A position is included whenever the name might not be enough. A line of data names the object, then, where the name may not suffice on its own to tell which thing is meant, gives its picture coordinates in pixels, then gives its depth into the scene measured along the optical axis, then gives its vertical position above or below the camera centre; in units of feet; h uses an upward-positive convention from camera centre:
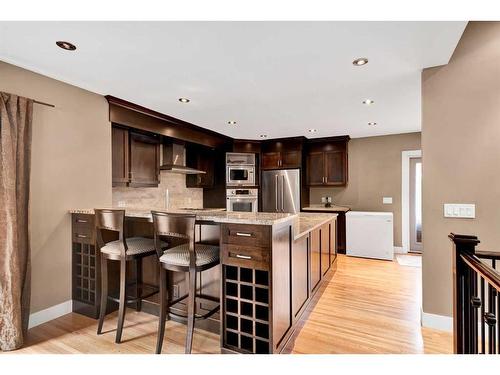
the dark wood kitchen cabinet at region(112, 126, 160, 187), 10.86 +1.47
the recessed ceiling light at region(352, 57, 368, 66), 6.93 +3.61
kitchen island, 5.83 -2.47
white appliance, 14.64 -2.83
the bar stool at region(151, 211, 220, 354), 5.88 -1.73
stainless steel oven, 17.46 -0.80
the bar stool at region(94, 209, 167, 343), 6.86 -1.75
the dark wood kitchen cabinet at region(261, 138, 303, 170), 17.36 +2.50
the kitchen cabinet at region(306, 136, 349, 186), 17.31 +1.90
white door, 16.28 -1.07
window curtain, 6.58 -1.05
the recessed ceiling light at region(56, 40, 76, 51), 6.14 +3.65
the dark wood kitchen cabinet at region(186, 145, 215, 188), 16.63 +1.67
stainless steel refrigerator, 17.27 -0.18
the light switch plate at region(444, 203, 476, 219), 7.02 -0.65
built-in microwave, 17.49 +0.98
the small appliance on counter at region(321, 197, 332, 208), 17.90 -0.95
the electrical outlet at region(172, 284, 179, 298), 7.95 -3.26
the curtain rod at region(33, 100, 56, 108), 7.61 +2.71
